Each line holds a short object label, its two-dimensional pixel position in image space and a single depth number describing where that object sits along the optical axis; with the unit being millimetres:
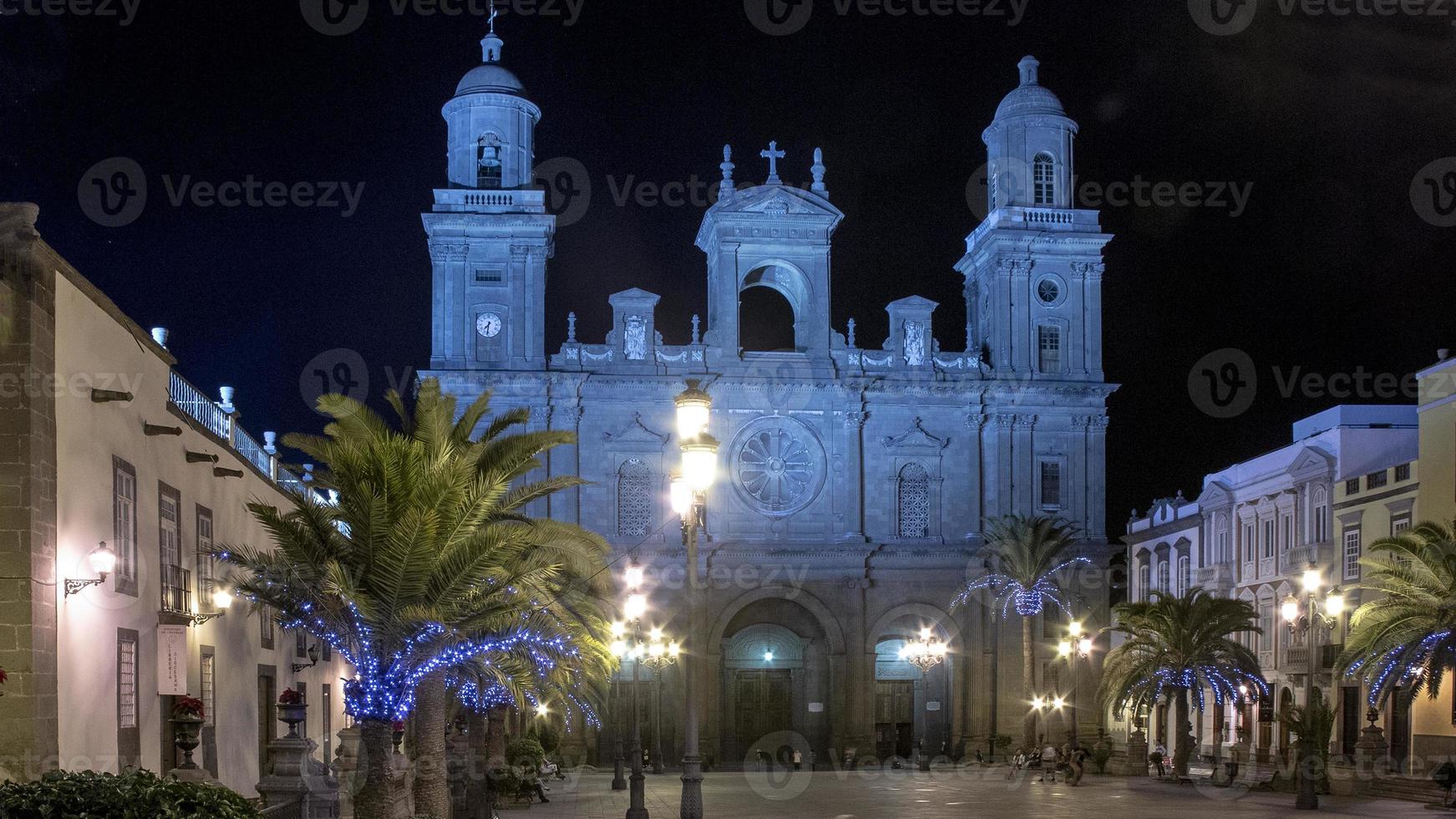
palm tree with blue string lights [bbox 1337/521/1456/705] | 37656
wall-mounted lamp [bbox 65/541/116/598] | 21594
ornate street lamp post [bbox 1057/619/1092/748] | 63656
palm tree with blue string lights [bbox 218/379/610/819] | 23578
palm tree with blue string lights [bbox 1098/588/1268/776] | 48406
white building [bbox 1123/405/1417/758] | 51656
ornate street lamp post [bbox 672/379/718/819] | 21406
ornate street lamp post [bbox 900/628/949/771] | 64438
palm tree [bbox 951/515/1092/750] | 62406
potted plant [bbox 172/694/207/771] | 22875
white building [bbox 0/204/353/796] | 20328
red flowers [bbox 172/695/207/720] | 24270
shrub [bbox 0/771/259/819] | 12992
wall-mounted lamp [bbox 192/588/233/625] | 30922
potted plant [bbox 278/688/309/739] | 25391
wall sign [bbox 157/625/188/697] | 26781
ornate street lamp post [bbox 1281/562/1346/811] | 36188
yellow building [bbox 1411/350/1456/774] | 45562
